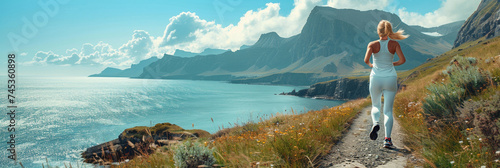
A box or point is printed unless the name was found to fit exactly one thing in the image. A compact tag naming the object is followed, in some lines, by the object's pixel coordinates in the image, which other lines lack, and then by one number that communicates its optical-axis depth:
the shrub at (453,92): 5.89
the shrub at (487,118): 3.90
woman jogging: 5.72
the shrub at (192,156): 4.53
